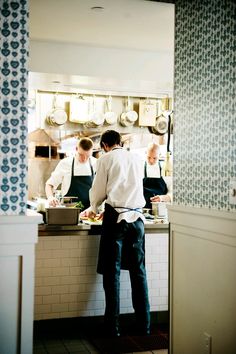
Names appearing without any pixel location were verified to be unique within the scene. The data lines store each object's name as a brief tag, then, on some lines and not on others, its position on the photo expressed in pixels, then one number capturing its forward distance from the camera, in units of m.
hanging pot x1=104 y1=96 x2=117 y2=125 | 6.95
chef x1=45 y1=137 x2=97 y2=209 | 6.94
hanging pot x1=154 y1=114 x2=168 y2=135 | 7.28
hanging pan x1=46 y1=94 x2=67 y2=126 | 6.74
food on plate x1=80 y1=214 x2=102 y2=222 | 5.45
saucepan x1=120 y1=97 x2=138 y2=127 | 6.98
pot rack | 6.84
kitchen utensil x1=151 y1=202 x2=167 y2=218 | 5.84
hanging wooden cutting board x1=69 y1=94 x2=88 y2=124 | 6.82
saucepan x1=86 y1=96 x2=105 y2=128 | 6.88
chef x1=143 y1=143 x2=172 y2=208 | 7.07
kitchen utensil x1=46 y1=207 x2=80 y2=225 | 5.03
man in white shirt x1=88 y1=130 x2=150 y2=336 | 4.87
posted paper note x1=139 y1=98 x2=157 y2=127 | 7.10
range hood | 8.05
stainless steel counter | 5.00
